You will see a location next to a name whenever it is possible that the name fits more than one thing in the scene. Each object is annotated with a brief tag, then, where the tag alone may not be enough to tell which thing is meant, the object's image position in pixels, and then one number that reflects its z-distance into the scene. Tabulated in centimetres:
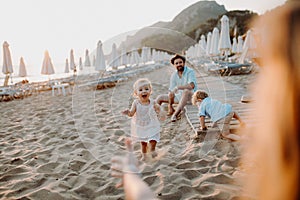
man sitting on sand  464
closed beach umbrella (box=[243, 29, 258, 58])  1440
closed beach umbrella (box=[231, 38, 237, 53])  1984
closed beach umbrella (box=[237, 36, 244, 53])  1882
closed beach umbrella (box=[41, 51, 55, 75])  1297
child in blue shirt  359
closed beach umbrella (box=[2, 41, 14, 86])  1218
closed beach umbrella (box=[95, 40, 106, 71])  1119
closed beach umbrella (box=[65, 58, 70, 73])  1633
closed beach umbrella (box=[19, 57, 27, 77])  1363
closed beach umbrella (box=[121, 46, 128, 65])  1489
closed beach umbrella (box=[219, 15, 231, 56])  1451
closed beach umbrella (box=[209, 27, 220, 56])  1543
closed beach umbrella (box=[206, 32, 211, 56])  1603
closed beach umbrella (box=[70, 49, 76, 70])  1566
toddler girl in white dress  296
